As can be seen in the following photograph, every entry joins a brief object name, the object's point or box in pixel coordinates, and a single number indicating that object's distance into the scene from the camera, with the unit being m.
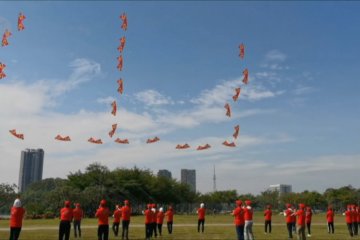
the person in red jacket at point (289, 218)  25.39
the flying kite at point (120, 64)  24.72
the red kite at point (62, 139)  30.78
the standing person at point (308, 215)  28.73
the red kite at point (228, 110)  27.71
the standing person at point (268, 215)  29.74
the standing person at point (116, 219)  24.88
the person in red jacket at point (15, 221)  17.92
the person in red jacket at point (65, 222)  19.01
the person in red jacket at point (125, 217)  22.80
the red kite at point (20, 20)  21.38
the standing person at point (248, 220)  18.81
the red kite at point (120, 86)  25.62
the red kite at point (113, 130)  29.23
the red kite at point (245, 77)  24.98
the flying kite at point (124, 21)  23.41
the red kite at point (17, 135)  27.42
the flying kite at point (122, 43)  24.69
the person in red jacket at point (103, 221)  19.31
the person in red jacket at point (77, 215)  24.25
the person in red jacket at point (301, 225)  22.58
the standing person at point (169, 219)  27.97
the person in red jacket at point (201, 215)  28.89
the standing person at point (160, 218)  26.50
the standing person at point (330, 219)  30.21
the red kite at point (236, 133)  29.00
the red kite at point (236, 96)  26.08
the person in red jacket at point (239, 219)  18.81
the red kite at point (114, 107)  27.53
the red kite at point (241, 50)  23.76
